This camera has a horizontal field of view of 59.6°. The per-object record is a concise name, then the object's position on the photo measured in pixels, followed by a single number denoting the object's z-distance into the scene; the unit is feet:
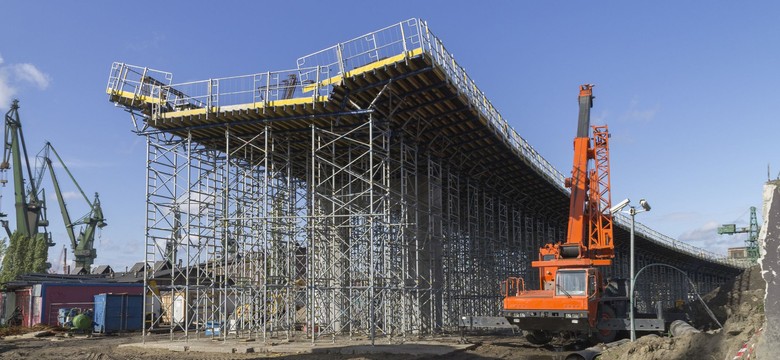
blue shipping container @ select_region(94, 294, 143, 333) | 115.44
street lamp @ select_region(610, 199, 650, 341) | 62.69
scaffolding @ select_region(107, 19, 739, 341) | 80.43
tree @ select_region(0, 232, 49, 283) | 229.04
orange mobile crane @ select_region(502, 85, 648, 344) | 67.82
